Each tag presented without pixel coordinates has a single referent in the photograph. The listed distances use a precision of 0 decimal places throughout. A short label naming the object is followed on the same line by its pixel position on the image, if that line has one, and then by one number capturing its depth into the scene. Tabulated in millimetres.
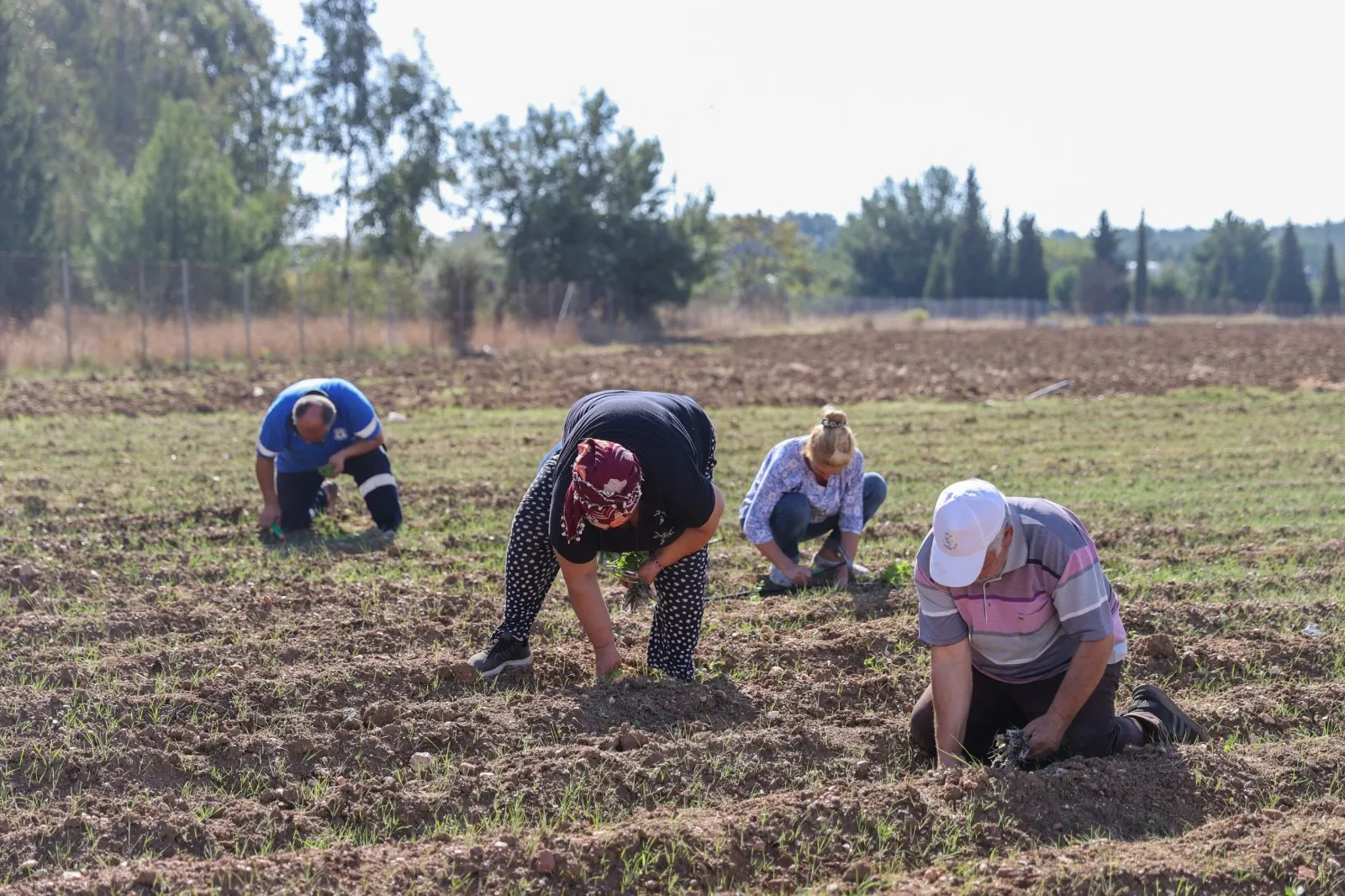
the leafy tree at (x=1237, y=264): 116188
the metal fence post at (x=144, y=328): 24203
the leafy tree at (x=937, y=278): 93375
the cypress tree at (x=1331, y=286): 107062
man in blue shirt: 8719
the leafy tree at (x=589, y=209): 46688
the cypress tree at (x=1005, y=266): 95562
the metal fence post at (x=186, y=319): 24766
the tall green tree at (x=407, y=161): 46875
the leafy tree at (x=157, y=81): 45719
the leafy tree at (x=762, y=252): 85812
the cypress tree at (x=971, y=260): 92750
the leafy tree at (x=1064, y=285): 103250
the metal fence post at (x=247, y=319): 26438
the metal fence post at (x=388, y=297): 31750
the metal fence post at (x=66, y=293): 22281
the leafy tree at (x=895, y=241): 99500
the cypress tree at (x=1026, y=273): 96062
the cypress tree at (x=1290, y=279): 108375
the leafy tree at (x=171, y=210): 33000
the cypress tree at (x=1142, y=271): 95188
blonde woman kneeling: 7258
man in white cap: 4227
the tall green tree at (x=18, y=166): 33250
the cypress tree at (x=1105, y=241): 97562
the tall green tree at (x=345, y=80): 46656
